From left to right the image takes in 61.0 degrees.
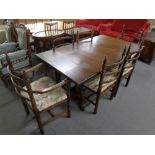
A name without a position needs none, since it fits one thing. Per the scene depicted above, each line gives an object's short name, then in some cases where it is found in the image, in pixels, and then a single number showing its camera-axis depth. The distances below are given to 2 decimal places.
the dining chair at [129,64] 1.65
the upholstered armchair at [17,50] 2.14
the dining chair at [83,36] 2.27
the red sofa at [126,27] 3.28
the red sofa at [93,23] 4.12
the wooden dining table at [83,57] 1.45
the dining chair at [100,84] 1.50
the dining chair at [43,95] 1.27
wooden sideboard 2.88
